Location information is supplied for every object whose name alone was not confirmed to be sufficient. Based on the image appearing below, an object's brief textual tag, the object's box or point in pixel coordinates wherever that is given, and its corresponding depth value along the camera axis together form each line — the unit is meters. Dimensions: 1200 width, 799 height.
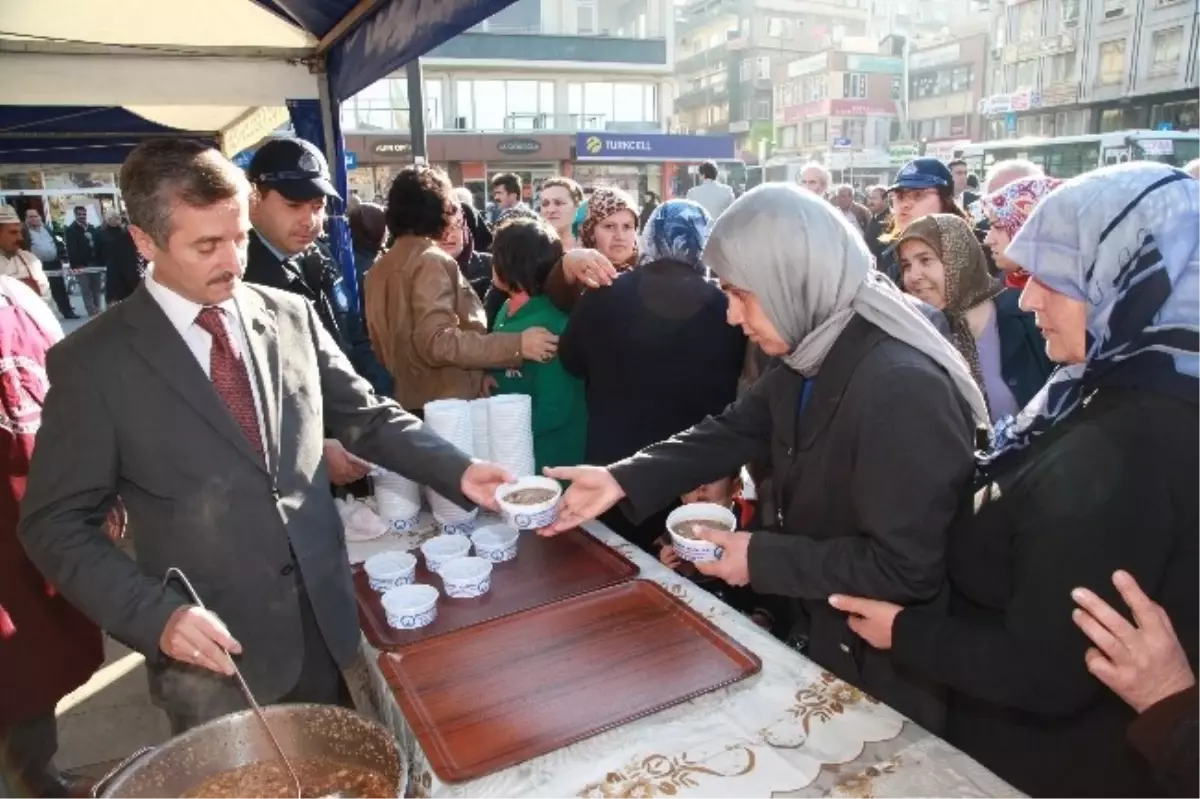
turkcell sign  26.34
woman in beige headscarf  2.94
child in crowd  2.96
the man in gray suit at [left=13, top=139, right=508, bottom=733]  1.52
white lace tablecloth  1.20
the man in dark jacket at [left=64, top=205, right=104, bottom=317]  12.83
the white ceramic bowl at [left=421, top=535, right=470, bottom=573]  1.96
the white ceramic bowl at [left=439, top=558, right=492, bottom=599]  1.80
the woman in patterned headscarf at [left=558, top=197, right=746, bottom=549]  2.61
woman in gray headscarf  1.44
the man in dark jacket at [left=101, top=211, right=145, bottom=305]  9.57
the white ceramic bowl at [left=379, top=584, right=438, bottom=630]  1.68
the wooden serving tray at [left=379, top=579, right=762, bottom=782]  1.34
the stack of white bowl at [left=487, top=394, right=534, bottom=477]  2.34
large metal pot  1.13
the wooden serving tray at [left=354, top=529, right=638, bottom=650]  1.72
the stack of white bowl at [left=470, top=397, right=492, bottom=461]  2.37
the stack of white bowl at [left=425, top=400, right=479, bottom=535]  2.22
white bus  16.11
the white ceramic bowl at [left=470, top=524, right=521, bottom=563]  2.01
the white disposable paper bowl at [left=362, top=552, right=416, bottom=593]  1.88
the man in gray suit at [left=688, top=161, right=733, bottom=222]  9.51
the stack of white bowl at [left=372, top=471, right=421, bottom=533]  2.28
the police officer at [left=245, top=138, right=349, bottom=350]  2.65
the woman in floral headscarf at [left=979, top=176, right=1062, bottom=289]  3.41
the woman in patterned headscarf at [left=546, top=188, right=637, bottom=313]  3.28
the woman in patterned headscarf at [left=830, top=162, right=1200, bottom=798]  1.17
